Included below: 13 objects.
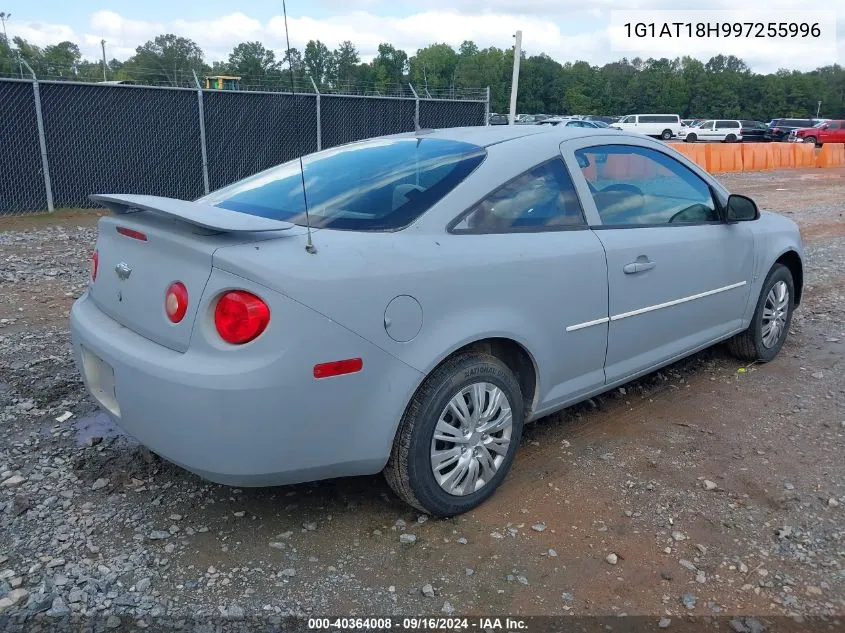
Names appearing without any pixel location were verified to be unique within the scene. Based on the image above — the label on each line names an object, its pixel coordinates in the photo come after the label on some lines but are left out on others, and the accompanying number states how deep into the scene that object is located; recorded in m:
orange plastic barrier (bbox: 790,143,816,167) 26.09
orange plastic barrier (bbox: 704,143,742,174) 22.34
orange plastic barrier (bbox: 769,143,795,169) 25.08
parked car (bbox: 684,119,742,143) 45.28
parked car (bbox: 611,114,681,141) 46.84
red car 41.72
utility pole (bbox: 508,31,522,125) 10.81
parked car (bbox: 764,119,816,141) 44.81
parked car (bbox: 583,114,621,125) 50.62
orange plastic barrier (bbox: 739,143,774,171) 23.52
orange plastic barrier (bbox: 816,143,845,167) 26.98
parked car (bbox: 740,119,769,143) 46.91
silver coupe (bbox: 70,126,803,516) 2.57
